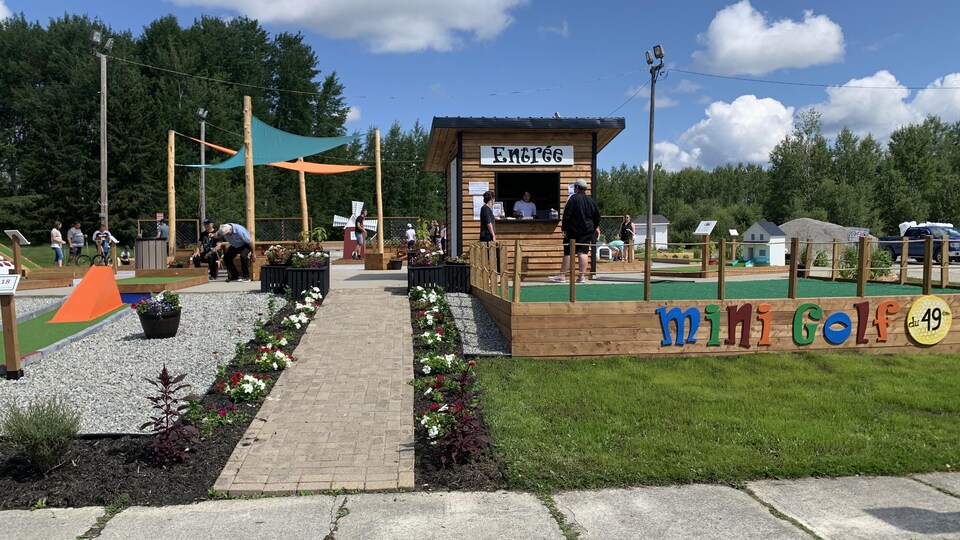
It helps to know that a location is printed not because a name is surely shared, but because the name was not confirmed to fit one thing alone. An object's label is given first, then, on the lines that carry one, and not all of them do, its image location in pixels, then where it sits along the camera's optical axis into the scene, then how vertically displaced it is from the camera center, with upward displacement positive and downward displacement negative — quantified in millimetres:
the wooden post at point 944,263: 8925 -349
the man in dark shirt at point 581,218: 10375 +296
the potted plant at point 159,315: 8094 -1030
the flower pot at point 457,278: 10719 -706
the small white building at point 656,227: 38094 +606
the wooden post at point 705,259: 12500 -438
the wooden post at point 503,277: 8064 -519
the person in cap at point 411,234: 23031 +42
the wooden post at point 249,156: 14282 +1780
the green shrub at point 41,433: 4465 -1403
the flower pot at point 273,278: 10797 -732
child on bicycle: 21875 -234
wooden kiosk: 12844 +1511
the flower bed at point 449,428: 4602 -1527
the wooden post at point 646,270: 7719 -408
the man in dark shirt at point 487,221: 11312 +262
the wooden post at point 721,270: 7654 -397
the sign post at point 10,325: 6535 -937
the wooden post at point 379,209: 17047 +680
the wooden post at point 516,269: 7527 -388
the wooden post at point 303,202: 19484 +1065
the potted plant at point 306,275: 10555 -663
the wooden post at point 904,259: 9499 -329
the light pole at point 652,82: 21500 +5237
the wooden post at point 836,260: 11290 -411
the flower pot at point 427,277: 10688 -692
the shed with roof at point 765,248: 19625 -339
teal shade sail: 16859 +2398
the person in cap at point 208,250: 14916 -411
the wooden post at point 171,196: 17891 +1035
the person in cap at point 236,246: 13062 -246
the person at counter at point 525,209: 13188 +550
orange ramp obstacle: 9470 -971
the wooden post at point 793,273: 7914 -439
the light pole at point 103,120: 23047 +4263
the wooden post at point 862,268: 8008 -375
